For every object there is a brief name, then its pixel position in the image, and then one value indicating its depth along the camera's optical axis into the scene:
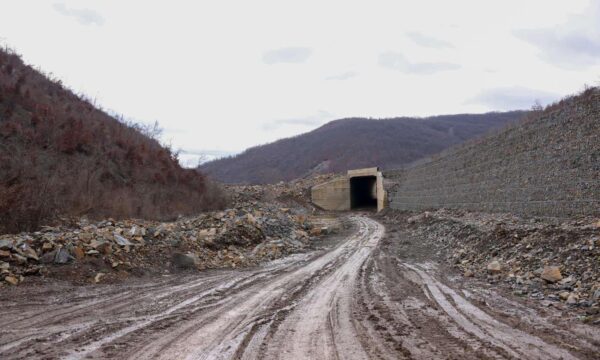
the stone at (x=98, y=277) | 9.69
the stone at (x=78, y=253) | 10.26
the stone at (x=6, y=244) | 9.52
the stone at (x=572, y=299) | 6.90
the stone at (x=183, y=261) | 11.95
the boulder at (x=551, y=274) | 8.11
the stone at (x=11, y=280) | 8.66
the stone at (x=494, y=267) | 9.84
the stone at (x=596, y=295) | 6.73
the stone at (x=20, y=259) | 9.41
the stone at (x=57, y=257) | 9.84
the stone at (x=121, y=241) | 11.55
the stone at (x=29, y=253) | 9.64
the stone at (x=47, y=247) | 10.06
